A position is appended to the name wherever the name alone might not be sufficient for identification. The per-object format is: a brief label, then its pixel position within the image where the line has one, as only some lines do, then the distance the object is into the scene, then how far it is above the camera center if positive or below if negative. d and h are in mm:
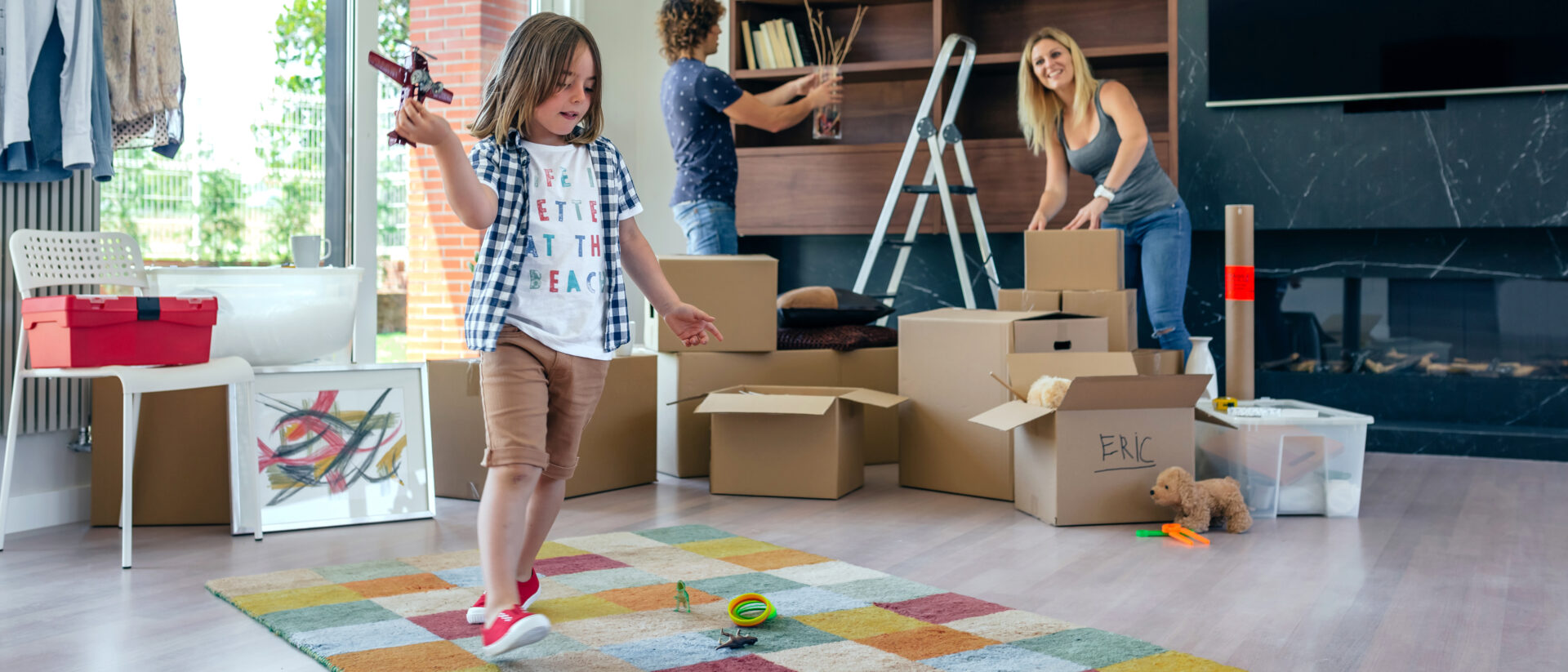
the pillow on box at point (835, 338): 3279 -20
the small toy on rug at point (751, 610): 1681 -407
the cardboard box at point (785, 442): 2807 -273
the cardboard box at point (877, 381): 3318 -145
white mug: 2641 +187
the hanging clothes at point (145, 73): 2504 +570
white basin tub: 2484 +55
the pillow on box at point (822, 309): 3375 +66
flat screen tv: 3535 +892
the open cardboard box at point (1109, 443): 2459 -243
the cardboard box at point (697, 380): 3145 -134
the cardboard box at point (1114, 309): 2957 +55
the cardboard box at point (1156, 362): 2971 -80
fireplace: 3738 +0
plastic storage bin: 2594 -302
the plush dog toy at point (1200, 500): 2410 -354
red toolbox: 2164 +5
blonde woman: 3172 +462
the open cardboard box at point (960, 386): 2803 -137
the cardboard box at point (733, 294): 3096 +100
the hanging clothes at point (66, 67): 2305 +540
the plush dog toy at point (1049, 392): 2451 -130
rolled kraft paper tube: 2902 +73
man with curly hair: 3443 +651
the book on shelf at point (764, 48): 4219 +1030
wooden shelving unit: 3943 +851
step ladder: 3775 +512
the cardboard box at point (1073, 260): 2988 +184
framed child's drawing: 2461 -254
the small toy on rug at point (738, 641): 1606 -432
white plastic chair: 2154 +101
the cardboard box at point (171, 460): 2492 -276
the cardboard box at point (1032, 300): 3031 +82
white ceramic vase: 3046 -83
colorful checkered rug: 1560 -436
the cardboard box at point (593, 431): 2791 -250
